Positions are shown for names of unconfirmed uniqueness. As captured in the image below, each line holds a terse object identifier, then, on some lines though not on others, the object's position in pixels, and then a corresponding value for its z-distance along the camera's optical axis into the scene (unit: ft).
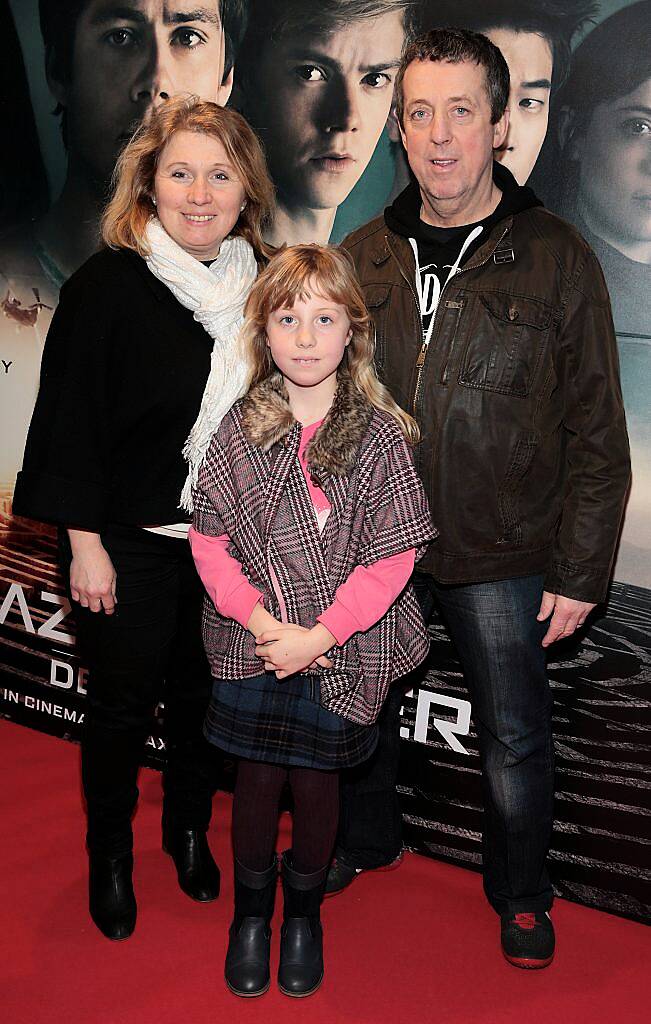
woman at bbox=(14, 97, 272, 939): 6.36
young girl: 6.04
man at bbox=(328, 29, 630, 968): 6.32
